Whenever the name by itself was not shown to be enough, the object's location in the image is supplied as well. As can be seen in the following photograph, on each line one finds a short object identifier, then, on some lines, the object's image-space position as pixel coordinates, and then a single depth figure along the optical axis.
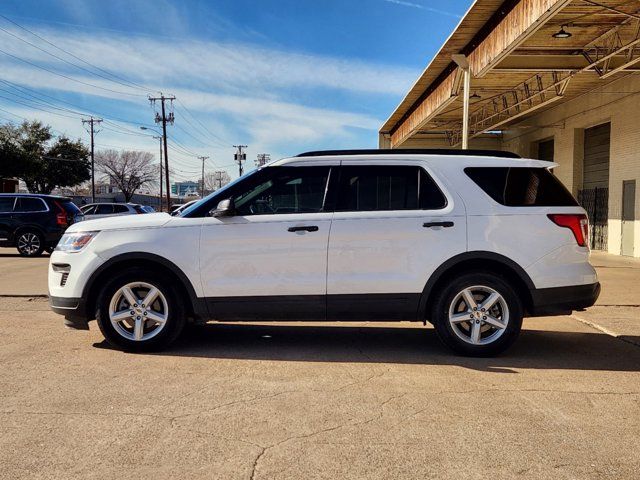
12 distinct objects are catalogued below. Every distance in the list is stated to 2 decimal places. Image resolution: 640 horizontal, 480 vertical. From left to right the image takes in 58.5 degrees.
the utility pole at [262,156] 108.80
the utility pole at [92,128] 60.72
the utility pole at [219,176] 148.77
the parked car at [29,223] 16.66
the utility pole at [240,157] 87.06
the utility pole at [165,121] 49.23
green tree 45.38
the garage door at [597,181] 20.00
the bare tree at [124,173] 87.76
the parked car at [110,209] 23.08
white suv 5.40
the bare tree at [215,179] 146.88
